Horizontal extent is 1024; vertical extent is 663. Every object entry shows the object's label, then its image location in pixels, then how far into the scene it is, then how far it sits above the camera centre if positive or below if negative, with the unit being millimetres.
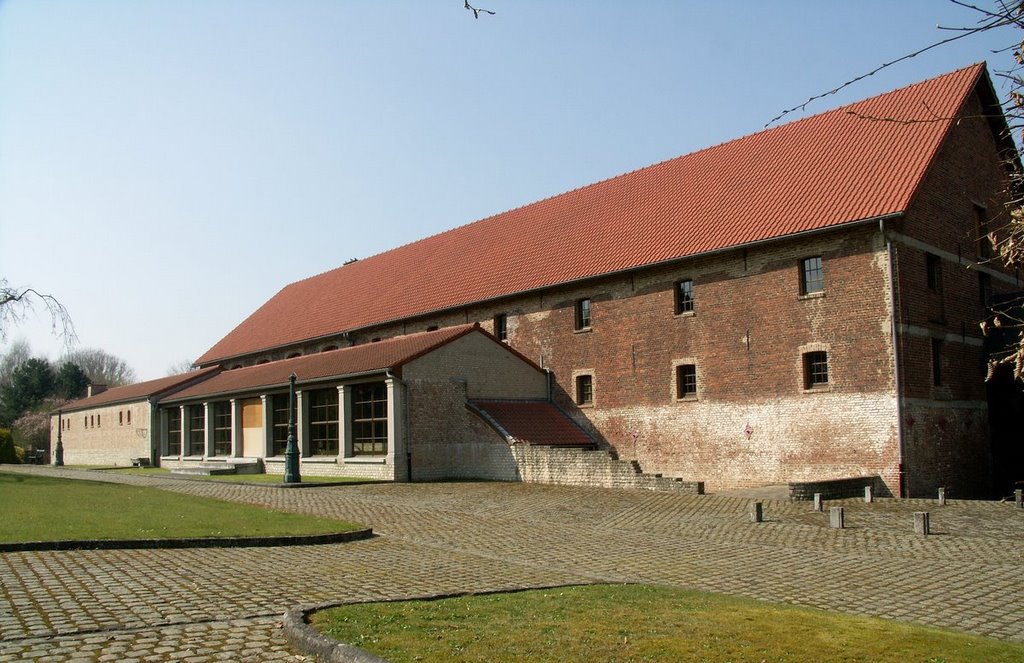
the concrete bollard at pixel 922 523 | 15227 -2211
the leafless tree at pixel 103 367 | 109188 +5818
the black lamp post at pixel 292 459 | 26594 -1512
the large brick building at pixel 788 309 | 23703 +2749
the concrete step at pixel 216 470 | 33938 -2300
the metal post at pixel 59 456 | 48844 -2297
